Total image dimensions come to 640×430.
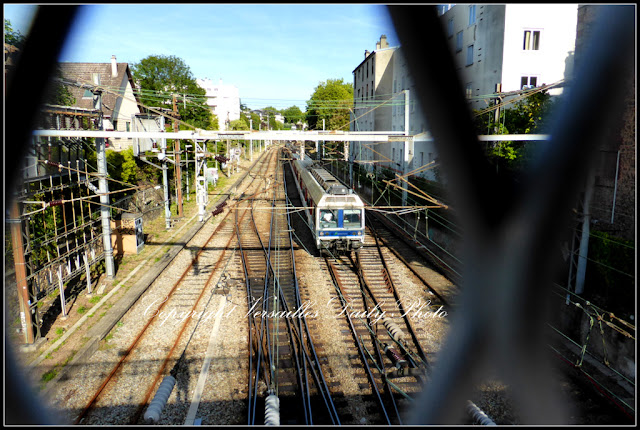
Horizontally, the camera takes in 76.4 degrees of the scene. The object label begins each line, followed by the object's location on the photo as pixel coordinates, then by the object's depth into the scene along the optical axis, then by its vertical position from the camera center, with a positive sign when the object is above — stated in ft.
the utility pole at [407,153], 56.26 -0.53
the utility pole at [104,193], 40.04 -4.20
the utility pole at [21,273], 25.08 -7.77
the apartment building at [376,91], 112.06 +17.71
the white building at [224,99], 271.08 +37.93
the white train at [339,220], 48.11 -8.32
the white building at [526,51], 55.26 +13.80
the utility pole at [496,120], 42.92 +3.05
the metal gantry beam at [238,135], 33.40 +1.30
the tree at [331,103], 191.62 +26.06
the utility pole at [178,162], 66.69 -1.99
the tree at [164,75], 190.19 +35.76
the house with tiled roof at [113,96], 85.28 +14.72
